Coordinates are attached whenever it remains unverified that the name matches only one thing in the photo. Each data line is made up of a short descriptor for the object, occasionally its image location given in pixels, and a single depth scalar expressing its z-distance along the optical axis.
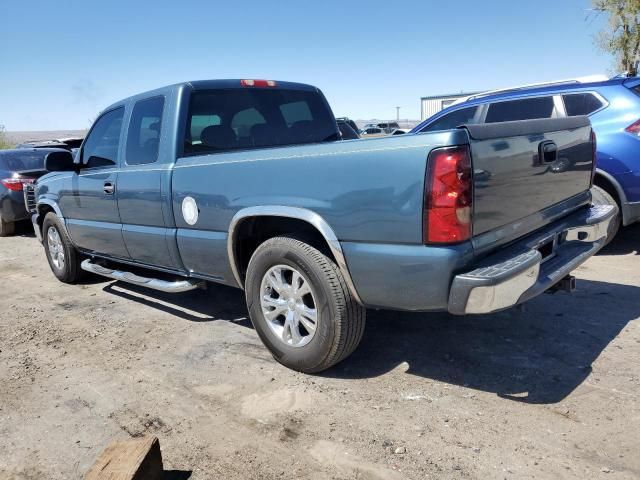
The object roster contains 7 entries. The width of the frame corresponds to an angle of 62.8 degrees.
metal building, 33.72
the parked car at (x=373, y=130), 43.57
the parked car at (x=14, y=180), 9.06
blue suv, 5.30
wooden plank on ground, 2.19
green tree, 23.11
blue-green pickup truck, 2.61
